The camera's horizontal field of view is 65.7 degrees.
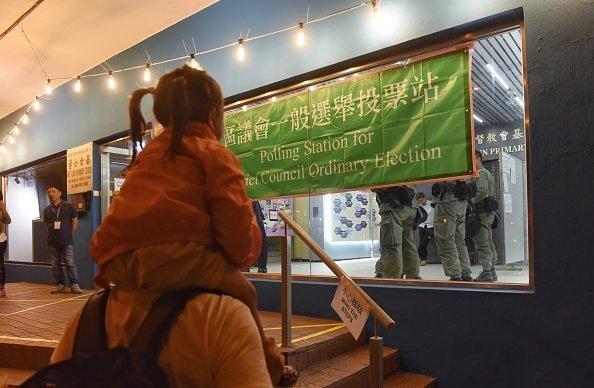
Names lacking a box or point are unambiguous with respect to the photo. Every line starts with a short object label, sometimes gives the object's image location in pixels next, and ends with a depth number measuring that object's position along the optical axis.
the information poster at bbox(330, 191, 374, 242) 6.09
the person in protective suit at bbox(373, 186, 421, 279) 5.11
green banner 3.96
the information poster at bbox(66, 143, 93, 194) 7.91
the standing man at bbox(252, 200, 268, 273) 5.57
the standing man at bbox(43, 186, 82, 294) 7.25
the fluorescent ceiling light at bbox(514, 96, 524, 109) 3.78
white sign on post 2.47
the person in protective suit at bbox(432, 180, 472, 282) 4.96
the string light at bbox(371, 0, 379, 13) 4.21
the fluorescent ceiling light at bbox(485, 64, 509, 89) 4.64
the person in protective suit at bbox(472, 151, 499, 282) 5.13
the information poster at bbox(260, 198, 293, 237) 5.37
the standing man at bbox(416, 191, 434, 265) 5.88
